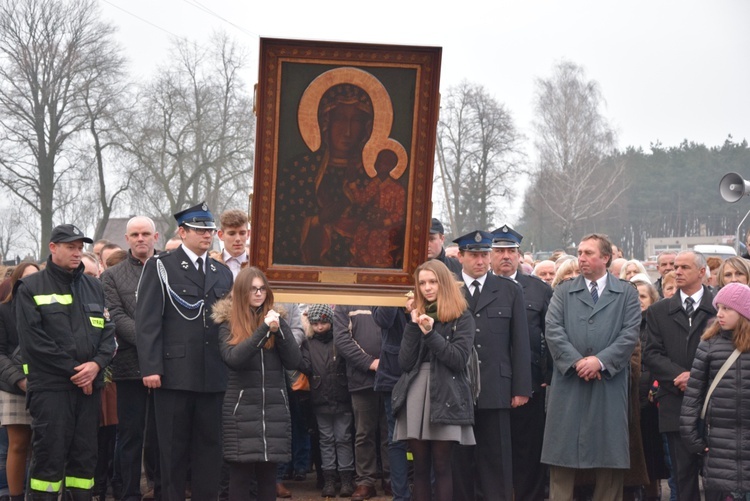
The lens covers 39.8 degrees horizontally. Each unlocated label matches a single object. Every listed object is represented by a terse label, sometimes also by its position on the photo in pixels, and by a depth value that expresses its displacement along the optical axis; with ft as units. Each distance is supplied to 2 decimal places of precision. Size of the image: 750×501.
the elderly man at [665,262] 40.87
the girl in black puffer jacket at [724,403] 26.23
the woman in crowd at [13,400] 30.63
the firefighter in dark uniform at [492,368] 29.35
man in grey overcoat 29.04
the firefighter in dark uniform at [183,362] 27.48
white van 92.35
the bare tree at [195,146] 141.08
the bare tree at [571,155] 183.42
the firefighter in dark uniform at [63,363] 27.94
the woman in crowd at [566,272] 35.01
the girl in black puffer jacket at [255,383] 25.82
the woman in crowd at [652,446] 33.71
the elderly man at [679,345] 29.84
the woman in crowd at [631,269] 39.99
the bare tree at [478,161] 171.83
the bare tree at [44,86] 124.36
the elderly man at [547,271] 41.45
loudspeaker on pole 51.85
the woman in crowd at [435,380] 26.99
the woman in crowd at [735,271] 31.73
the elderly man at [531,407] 31.99
